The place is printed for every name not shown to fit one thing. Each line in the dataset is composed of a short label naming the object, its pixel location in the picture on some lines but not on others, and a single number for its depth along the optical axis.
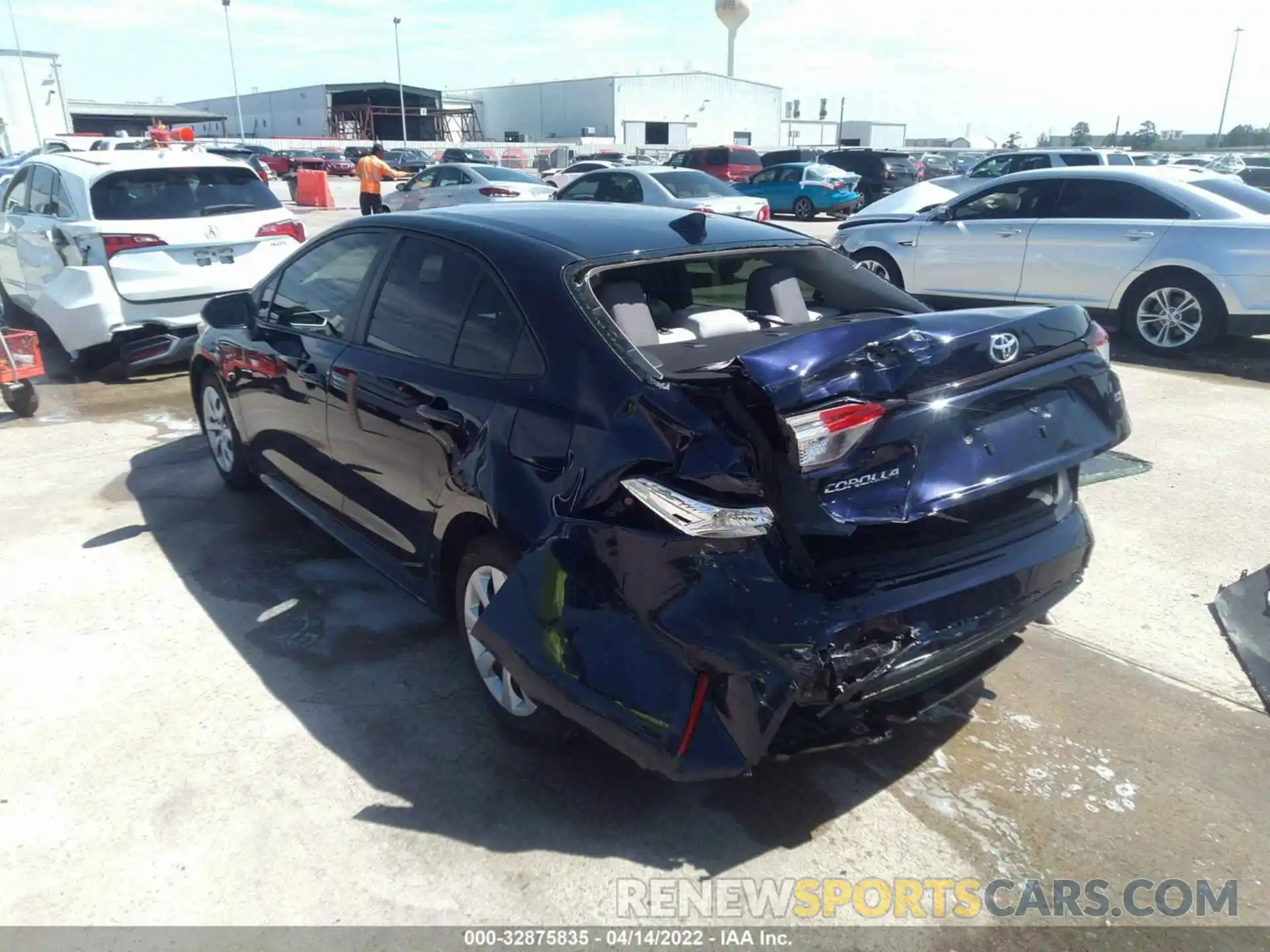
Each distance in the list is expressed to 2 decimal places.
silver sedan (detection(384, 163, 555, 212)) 17.72
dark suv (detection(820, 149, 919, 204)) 25.69
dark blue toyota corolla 2.34
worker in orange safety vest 15.74
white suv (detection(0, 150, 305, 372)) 7.25
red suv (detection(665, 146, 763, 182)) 27.89
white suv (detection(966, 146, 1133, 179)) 18.30
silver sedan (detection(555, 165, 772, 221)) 15.12
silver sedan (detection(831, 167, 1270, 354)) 7.95
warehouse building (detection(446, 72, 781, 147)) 70.50
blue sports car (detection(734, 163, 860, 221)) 22.83
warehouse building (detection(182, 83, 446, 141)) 72.88
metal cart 6.58
